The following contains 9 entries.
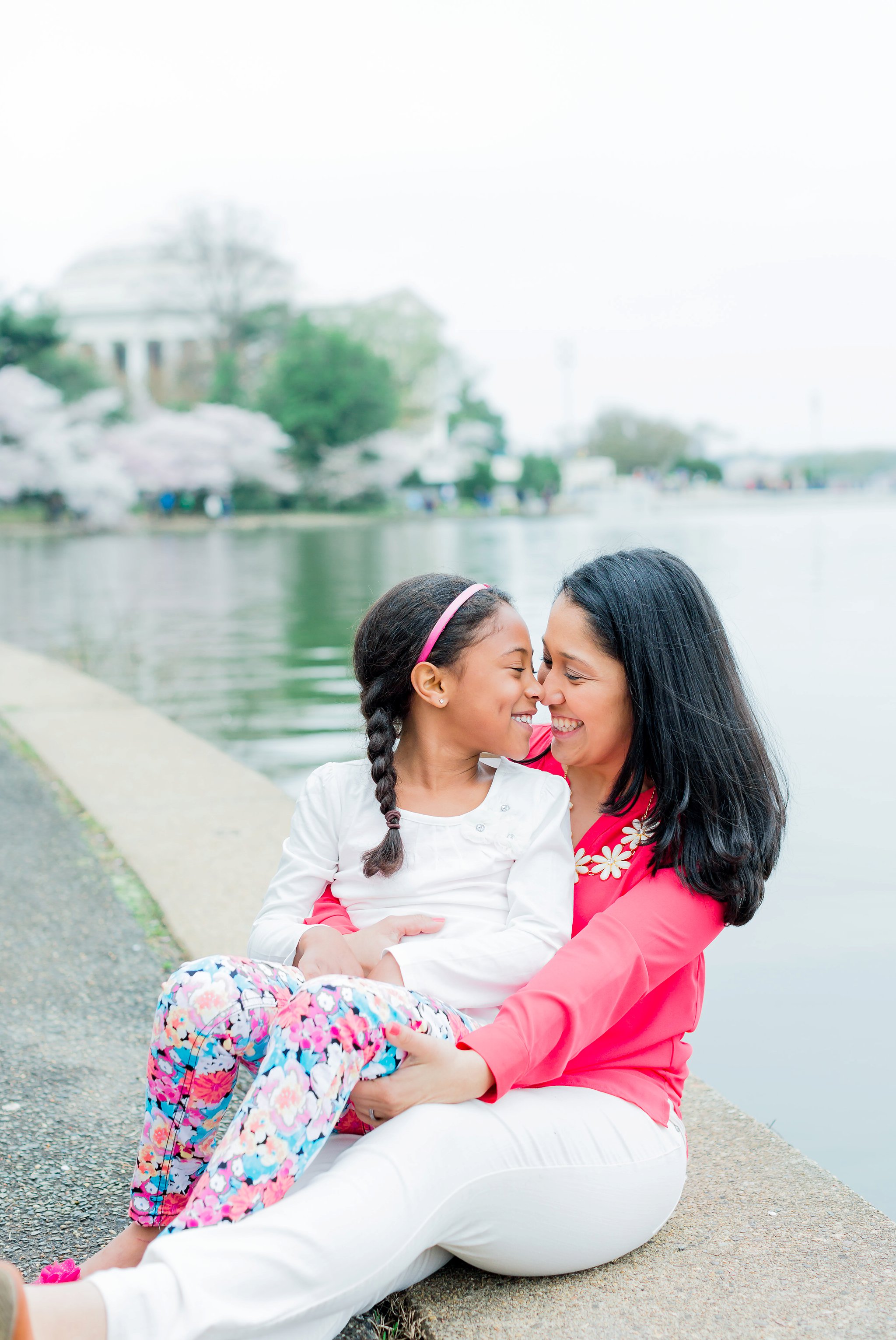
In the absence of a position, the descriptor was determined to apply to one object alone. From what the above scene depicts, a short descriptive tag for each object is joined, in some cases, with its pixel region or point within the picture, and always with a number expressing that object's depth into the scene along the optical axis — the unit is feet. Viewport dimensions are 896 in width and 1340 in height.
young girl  6.13
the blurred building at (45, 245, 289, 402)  198.49
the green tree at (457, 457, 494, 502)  198.49
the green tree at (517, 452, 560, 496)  213.25
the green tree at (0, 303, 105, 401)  114.42
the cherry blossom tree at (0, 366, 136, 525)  119.03
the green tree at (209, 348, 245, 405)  164.66
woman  5.64
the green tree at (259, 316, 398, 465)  154.20
